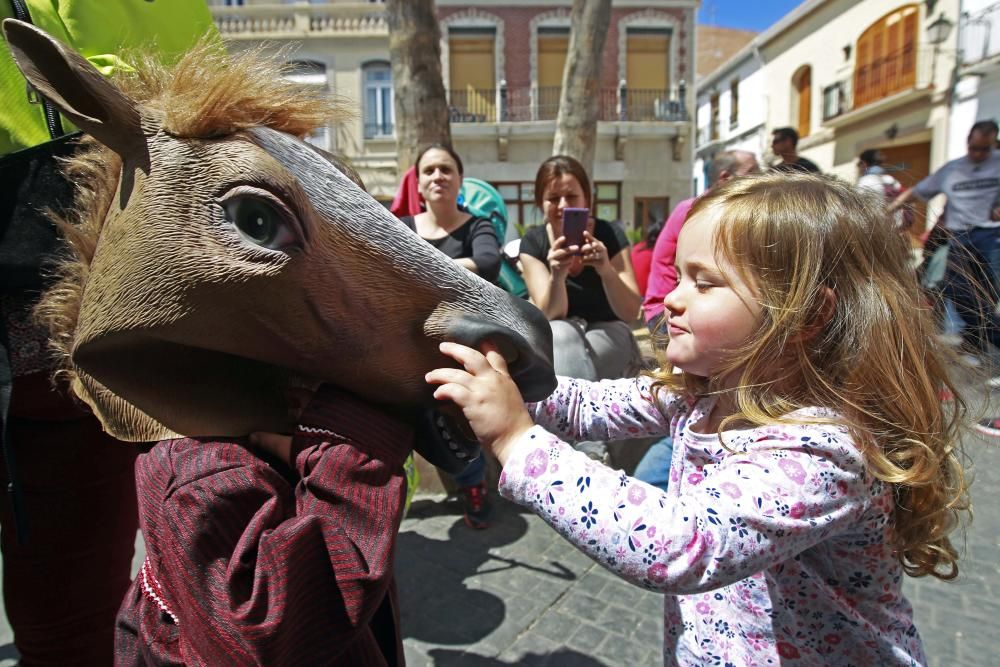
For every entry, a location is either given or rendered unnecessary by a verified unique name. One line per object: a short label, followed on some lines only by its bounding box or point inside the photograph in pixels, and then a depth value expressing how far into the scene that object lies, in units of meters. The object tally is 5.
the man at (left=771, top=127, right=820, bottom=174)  4.21
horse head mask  0.75
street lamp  13.56
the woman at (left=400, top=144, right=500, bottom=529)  2.96
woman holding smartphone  2.73
